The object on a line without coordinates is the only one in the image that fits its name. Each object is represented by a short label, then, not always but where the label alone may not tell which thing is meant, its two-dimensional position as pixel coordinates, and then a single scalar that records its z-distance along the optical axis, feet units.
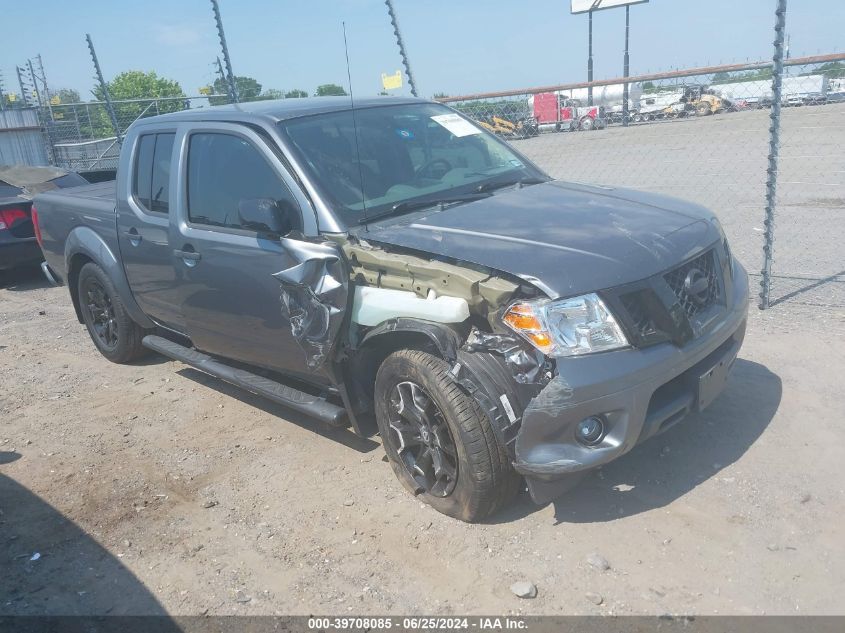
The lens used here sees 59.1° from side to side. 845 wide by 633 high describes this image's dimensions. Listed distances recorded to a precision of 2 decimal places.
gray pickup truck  10.25
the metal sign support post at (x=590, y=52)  119.14
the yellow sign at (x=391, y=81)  22.50
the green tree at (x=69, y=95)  99.28
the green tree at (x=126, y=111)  47.88
